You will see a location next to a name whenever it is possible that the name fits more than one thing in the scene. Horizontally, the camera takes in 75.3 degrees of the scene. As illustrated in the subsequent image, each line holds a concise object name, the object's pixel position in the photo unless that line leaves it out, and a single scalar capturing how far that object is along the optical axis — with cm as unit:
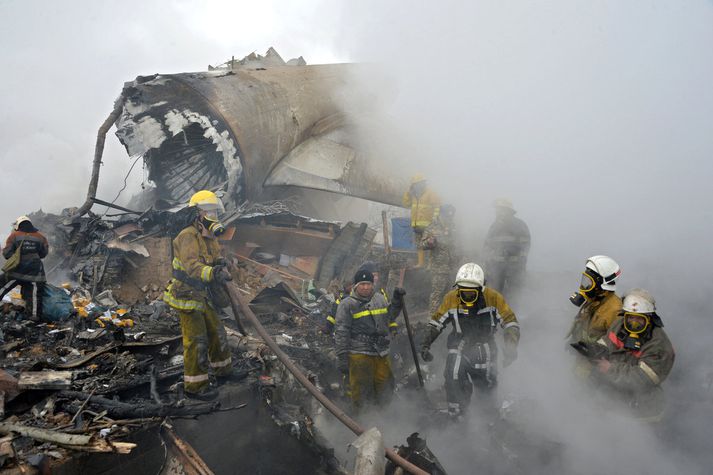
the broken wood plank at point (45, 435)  308
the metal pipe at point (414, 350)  496
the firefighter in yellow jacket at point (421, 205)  769
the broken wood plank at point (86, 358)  430
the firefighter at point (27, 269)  612
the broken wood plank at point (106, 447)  310
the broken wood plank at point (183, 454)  342
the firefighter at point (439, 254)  739
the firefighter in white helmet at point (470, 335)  443
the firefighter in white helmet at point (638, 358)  349
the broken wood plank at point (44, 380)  374
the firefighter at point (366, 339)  476
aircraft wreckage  805
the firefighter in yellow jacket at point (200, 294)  425
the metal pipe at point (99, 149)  827
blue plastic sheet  607
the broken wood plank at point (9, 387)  363
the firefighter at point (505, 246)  712
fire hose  336
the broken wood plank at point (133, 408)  367
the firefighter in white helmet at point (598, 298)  392
